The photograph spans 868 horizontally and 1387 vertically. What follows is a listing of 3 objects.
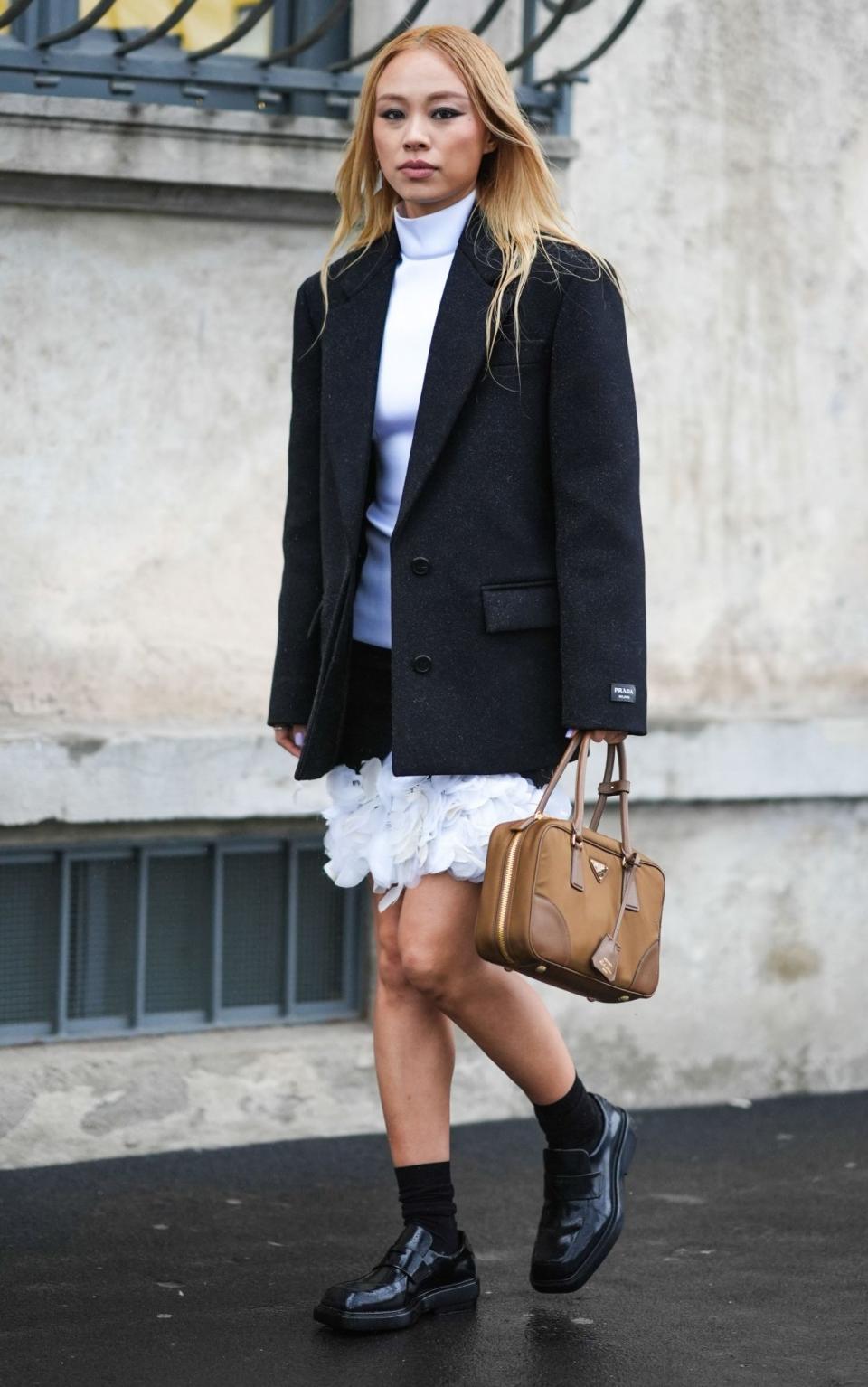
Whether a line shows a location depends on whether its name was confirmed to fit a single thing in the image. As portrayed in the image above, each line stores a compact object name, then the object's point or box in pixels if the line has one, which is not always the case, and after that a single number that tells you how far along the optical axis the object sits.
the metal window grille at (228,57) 9.25
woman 6.77
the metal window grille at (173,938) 9.38
